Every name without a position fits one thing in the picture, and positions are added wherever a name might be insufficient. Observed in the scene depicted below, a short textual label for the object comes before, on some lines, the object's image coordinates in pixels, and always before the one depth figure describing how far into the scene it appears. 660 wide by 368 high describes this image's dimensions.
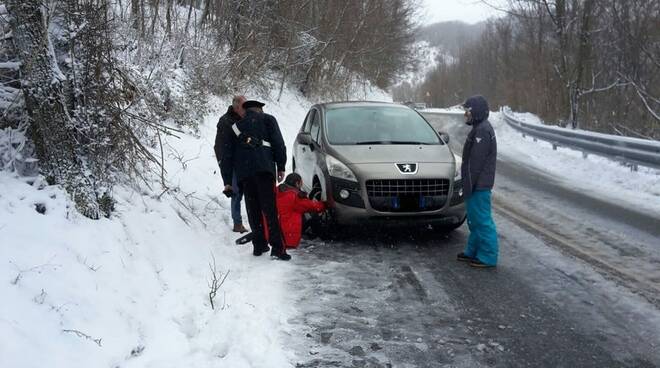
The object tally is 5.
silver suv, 6.68
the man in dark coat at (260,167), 6.12
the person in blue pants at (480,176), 6.01
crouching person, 6.71
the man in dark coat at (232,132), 6.52
